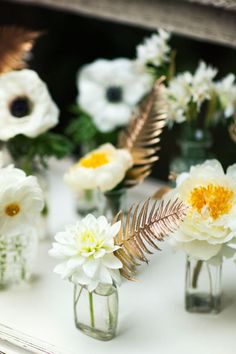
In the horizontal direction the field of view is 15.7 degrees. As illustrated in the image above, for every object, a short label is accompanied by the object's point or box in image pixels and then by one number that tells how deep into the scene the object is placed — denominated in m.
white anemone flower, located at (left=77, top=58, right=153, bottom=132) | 1.14
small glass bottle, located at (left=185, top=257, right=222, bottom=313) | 0.91
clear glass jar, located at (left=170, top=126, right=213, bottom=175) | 1.08
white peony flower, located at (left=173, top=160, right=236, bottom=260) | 0.83
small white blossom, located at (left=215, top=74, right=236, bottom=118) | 1.02
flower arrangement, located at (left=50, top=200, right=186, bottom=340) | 0.81
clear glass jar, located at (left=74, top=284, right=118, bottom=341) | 0.85
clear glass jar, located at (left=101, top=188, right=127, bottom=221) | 1.00
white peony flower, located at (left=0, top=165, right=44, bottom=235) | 0.87
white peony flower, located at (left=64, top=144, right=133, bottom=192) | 0.95
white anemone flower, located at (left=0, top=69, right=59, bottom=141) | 0.97
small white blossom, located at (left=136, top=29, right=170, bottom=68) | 1.04
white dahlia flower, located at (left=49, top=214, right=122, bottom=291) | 0.81
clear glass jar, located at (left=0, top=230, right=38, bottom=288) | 0.95
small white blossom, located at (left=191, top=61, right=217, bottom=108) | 0.99
